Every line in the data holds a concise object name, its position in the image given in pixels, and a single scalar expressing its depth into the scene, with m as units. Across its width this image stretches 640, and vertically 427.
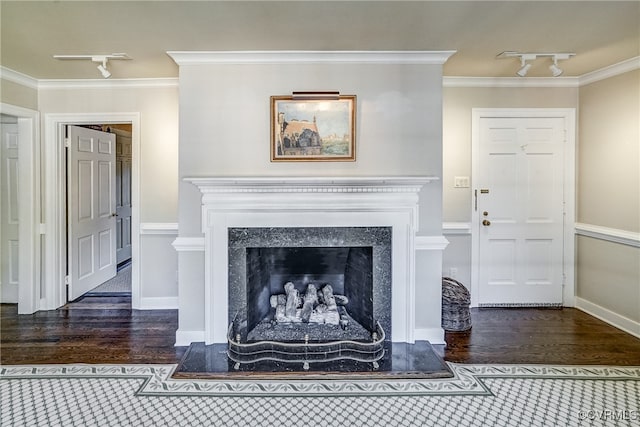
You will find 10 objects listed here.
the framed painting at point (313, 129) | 2.77
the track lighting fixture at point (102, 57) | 2.77
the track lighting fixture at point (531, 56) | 2.80
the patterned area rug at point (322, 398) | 1.94
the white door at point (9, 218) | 3.78
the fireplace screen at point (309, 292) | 2.57
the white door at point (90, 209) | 3.81
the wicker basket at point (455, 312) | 3.08
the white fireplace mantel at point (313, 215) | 2.69
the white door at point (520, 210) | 3.60
